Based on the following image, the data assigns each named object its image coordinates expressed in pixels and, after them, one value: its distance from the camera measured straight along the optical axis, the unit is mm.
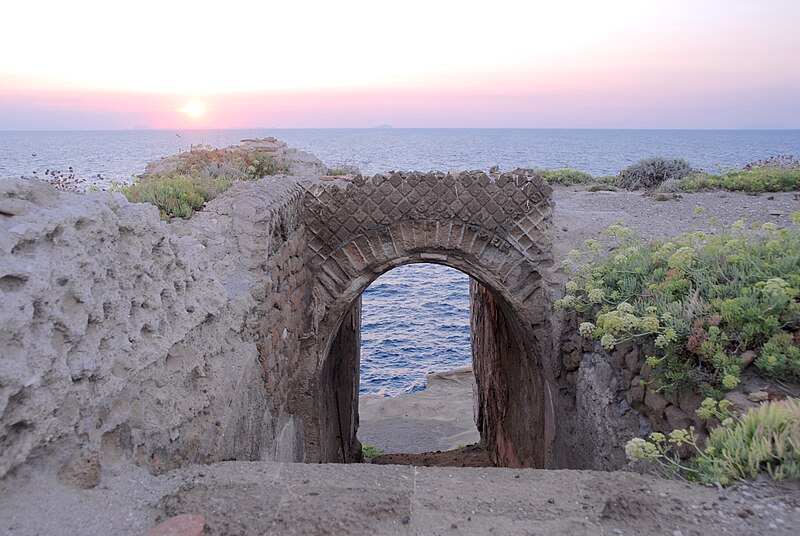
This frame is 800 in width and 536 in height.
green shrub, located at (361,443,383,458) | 10532
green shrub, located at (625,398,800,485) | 2494
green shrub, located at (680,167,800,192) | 9352
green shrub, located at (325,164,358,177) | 9391
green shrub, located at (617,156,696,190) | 13094
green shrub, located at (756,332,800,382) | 3158
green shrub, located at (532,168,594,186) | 12734
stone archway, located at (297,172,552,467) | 6184
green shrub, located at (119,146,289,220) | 4973
